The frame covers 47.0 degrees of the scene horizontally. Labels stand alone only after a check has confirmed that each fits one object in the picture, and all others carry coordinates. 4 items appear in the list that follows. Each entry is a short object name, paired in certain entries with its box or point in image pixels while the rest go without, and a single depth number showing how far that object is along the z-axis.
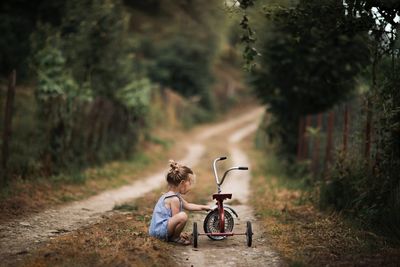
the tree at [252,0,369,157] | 12.98
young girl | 6.36
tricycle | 6.42
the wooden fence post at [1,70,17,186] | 9.78
